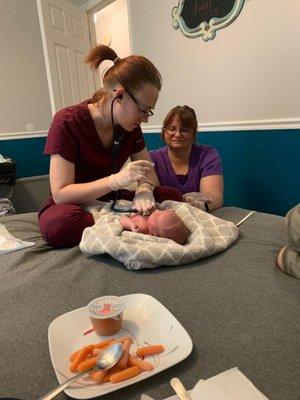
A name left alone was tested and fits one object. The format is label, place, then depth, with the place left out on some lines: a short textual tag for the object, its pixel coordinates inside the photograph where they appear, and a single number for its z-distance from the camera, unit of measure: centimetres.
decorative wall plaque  190
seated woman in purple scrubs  160
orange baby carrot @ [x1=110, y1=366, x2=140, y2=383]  54
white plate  54
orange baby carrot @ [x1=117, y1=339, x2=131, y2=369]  56
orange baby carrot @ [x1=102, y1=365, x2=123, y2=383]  54
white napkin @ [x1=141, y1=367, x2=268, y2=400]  50
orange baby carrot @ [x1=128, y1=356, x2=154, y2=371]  56
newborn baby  106
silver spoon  52
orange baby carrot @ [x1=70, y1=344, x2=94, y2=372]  56
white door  258
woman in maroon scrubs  118
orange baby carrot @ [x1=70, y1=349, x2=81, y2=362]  59
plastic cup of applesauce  64
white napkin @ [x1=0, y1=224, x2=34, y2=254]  113
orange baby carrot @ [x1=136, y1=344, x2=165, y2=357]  60
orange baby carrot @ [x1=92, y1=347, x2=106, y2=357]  59
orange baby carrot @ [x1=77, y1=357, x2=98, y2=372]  55
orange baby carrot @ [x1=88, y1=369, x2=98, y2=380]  55
